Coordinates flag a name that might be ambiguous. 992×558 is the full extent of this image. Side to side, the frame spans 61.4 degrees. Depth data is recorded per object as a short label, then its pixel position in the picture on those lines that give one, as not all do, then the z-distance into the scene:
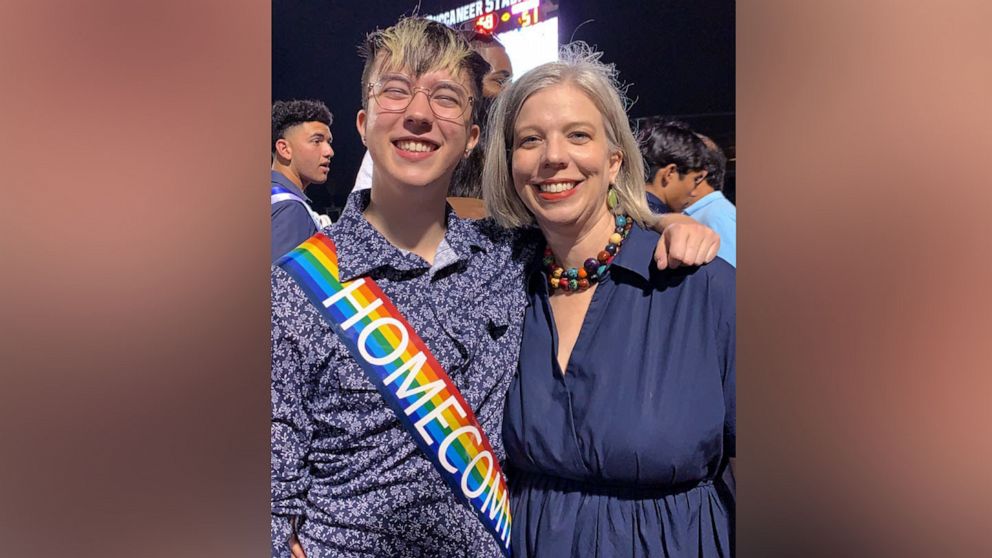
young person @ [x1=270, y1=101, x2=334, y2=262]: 2.02
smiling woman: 1.85
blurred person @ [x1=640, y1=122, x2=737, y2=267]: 2.08
